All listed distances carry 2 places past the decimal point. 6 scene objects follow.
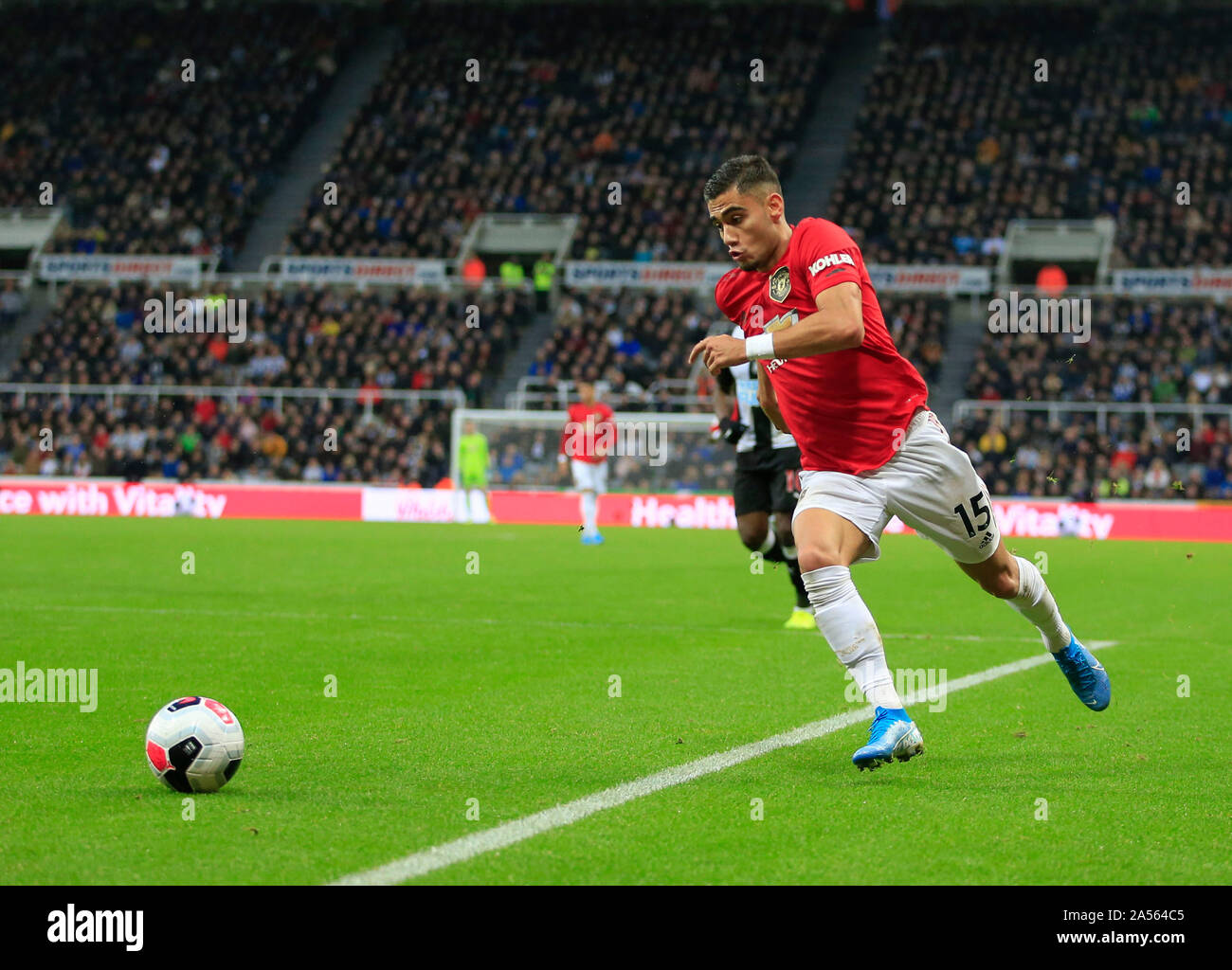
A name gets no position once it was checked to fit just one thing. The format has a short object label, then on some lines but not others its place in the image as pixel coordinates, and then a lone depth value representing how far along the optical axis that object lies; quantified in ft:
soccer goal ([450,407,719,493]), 91.35
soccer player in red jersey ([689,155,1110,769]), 19.22
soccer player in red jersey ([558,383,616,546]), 71.41
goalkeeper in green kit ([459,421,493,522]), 85.76
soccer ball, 17.33
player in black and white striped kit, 36.37
